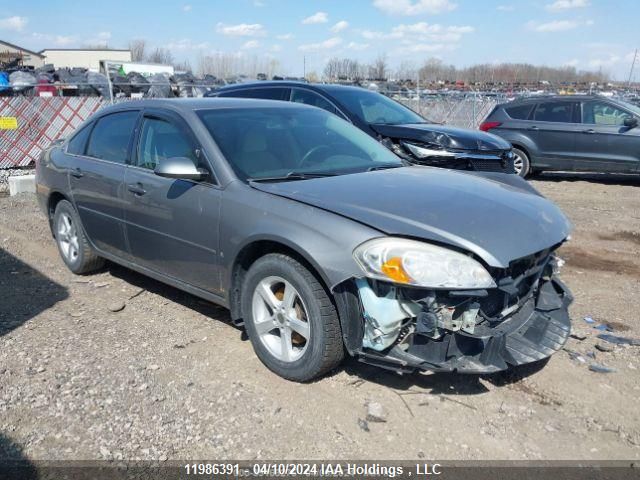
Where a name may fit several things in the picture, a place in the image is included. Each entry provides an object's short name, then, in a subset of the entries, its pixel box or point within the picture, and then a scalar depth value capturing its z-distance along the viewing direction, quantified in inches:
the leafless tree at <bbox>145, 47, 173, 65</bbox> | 3354.6
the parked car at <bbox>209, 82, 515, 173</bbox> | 288.2
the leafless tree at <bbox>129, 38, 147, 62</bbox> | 3379.7
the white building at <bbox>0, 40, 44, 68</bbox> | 2468.8
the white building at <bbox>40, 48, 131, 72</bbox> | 2871.6
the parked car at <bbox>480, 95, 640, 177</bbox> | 405.4
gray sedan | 113.8
